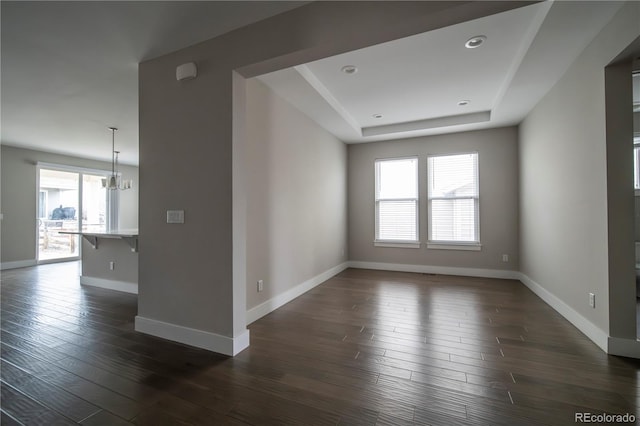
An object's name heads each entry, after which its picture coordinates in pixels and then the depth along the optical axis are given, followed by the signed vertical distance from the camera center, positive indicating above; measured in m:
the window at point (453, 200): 5.27 +0.26
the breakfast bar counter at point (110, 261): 4.30 -0.75
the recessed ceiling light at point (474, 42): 2.65 +1.68
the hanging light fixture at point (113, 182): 5.26 +0.67
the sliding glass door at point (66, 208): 6.79 +0.20
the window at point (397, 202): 5.68 +0.26
